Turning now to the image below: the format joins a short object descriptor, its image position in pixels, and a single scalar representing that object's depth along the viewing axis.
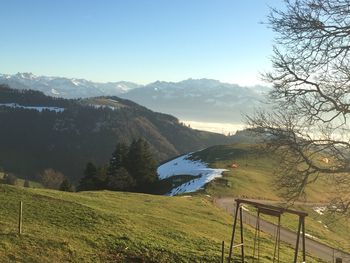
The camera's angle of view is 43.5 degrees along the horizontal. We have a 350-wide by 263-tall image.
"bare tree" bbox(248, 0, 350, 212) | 16.44
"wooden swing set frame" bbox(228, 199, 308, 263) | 16.14
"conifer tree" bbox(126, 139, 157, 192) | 95.06
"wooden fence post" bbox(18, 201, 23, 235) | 21.34
